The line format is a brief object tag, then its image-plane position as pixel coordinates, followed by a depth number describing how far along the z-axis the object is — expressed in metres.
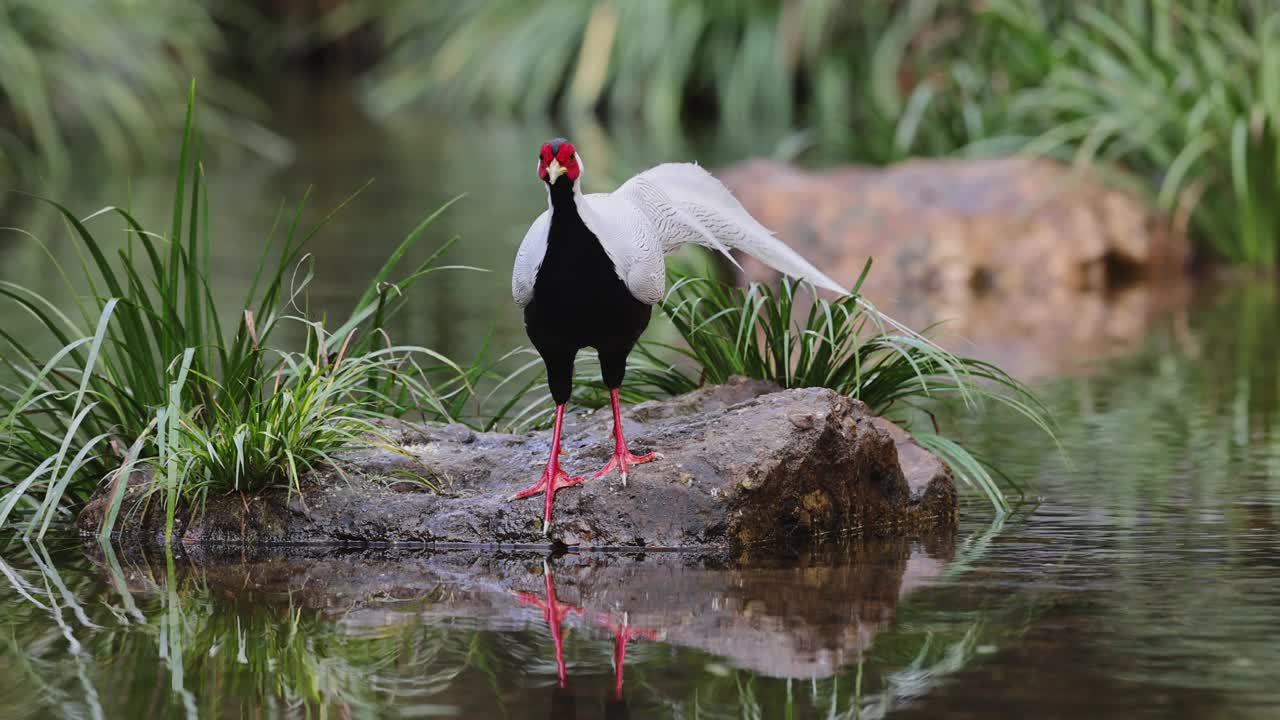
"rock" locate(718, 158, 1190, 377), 23.14
